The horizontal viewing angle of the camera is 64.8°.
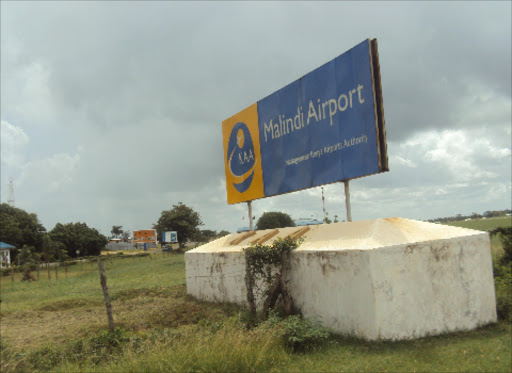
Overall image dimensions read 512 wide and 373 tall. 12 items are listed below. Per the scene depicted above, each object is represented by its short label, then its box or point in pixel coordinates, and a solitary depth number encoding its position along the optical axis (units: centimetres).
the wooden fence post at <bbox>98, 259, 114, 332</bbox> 832
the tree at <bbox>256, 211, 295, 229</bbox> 7245
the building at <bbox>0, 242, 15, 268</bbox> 4551
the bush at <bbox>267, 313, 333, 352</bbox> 693
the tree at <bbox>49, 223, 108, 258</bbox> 5769
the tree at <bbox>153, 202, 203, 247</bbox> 6038
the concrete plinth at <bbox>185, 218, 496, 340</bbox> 687
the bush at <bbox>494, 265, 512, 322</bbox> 787
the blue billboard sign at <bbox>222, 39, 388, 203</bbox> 835
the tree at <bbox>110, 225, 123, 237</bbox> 12850
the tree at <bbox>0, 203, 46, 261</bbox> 5086
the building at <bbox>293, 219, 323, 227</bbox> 6748
